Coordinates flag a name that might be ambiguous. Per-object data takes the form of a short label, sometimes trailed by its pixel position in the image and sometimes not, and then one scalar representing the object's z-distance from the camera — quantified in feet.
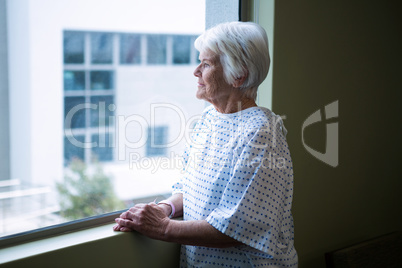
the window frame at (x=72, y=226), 4.93
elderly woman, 4.88
